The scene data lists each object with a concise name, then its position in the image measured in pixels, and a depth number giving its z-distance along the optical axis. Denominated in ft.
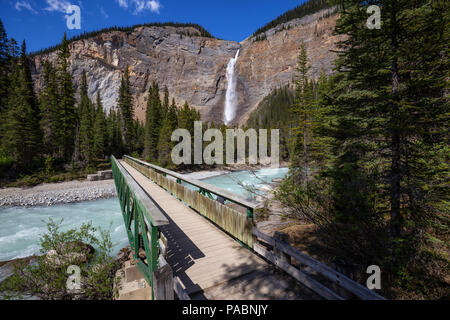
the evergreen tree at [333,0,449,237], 15.48
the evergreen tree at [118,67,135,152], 154.72
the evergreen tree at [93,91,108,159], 116.12
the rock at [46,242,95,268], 15.03
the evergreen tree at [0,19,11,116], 93.32
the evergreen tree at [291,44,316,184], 56.80
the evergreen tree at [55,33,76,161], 103.19
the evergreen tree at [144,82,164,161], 139.54
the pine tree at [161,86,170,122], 157.07
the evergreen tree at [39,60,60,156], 100.12
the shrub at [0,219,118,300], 13.55
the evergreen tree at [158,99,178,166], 116.37
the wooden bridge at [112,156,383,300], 9.00
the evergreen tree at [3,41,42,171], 78.43
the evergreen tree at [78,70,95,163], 108.06
